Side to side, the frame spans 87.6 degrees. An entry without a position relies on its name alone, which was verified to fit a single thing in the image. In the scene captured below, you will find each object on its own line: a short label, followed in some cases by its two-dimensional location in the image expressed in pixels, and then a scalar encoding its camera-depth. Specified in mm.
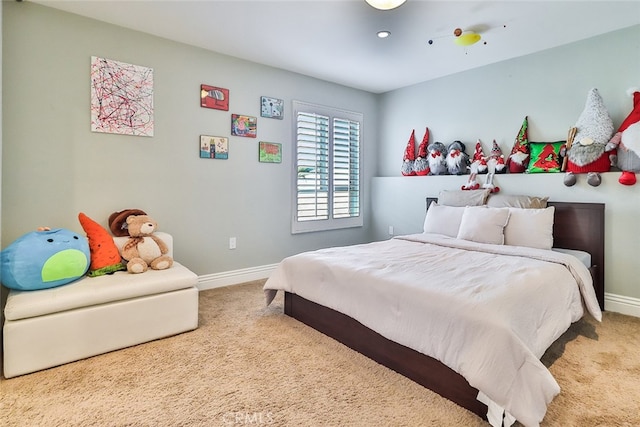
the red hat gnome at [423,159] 4352
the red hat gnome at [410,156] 4516
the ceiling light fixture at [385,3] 2188
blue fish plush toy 2025
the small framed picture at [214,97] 3391
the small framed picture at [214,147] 3414
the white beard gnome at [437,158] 4156
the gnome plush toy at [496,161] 3621
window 4148
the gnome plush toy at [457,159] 3961
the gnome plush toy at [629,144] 2682
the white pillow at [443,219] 3369
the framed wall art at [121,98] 2834
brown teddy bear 2562
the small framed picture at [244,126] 3607
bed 1425
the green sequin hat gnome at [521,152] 3443
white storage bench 1882
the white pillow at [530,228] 2803
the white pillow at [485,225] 2955
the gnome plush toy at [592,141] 2878
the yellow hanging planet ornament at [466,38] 2873
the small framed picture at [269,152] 3820
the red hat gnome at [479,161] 3758
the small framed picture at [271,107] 3811
